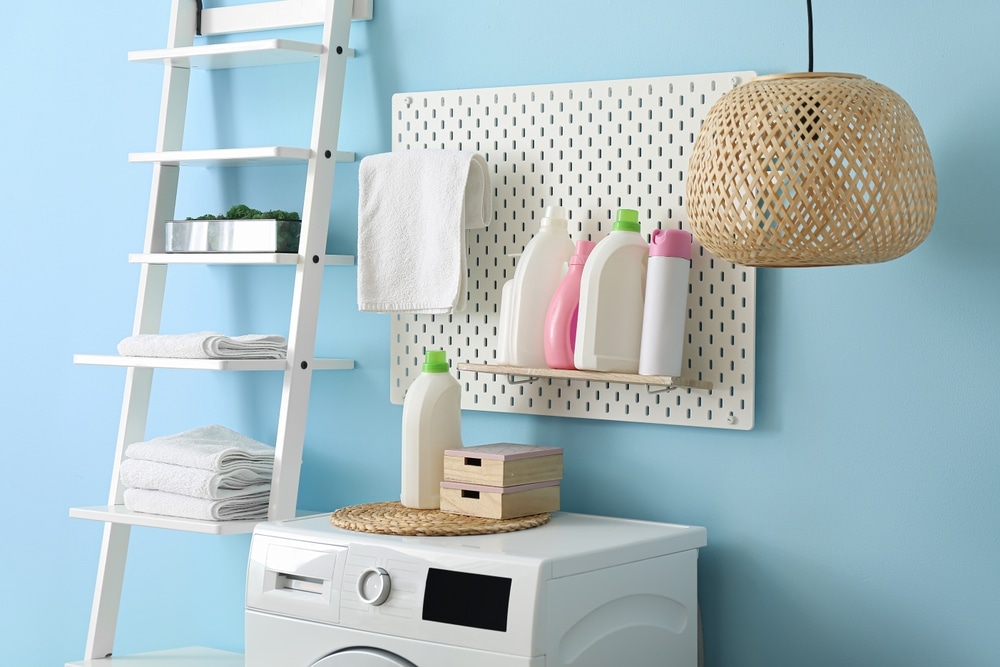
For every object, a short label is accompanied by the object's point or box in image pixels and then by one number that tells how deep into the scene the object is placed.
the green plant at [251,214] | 2.39
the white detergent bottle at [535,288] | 2.15
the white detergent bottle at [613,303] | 2.03
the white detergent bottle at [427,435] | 2.10
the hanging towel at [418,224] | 2.24
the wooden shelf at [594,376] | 1.99
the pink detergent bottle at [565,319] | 2.11
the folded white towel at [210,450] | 2.30
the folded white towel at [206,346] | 2.29
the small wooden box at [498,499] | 1.99
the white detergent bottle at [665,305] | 2.01
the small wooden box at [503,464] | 1.99
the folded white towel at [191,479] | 2.27
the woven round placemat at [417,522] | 1.90
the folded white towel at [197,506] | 2.28
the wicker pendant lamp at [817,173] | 1.63
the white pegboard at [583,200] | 2.07
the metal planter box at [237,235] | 2.36
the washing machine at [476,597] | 1.70
